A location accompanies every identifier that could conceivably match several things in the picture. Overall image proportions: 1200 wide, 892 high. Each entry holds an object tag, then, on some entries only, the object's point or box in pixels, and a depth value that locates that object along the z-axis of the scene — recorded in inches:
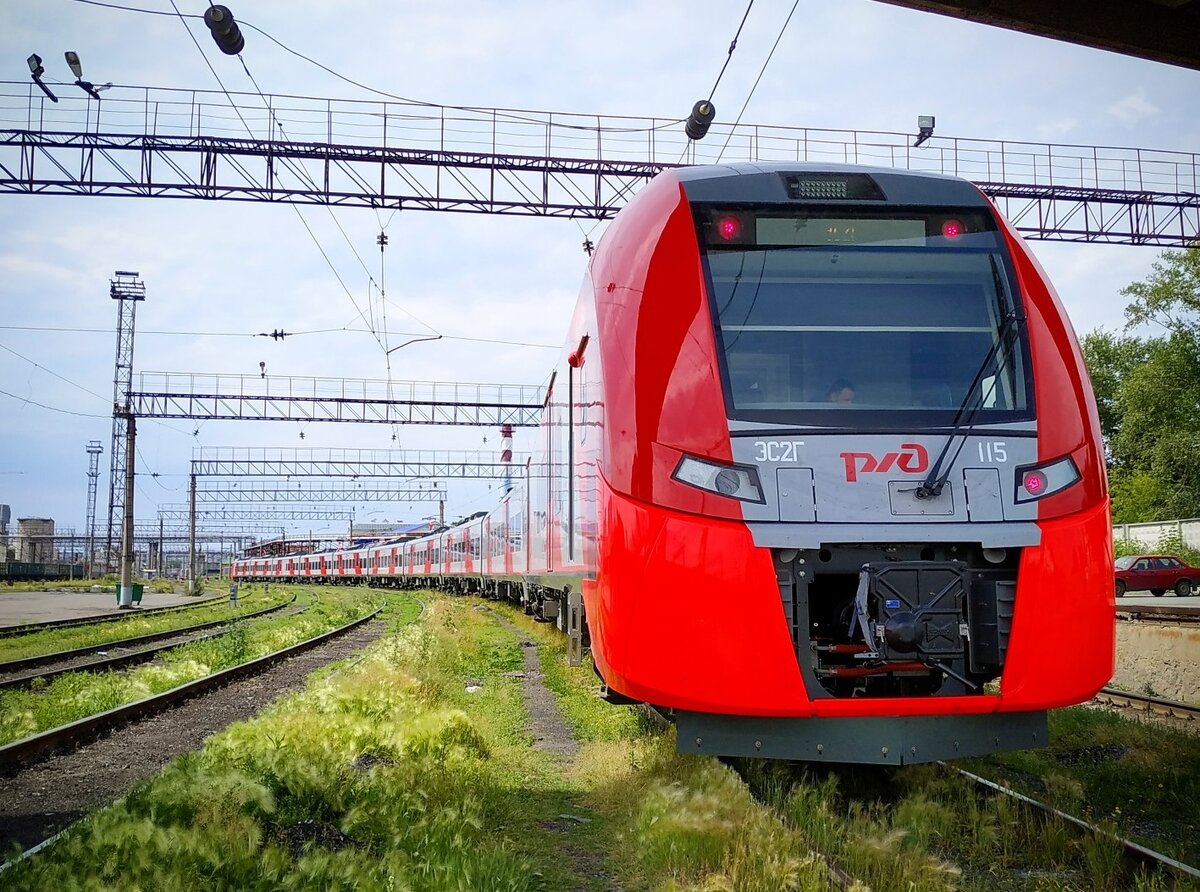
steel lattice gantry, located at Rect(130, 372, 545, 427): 1376.7
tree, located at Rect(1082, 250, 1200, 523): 1760.6
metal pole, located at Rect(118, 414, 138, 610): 1326.3
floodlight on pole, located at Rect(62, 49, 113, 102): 616.7
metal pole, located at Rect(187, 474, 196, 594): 2102.6
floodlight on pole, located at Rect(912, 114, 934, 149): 723.4
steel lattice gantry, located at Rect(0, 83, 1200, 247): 677.9
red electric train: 199.3
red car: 1128.2
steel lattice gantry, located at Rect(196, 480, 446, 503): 2496.3
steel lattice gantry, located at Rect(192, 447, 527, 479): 1968.5
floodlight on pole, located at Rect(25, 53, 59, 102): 626.8
